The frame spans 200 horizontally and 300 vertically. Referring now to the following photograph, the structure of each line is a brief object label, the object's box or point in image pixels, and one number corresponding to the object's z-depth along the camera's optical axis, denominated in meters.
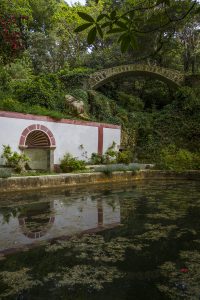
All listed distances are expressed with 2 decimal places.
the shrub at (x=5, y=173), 7.49
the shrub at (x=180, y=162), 11.50
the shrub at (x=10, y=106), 9.47
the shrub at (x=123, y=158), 12.68
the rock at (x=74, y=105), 13.22
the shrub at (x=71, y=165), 10.25
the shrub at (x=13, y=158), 8.86
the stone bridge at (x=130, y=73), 16.04
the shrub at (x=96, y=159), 12.11
